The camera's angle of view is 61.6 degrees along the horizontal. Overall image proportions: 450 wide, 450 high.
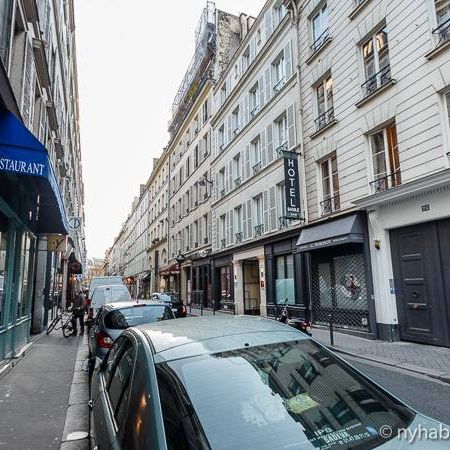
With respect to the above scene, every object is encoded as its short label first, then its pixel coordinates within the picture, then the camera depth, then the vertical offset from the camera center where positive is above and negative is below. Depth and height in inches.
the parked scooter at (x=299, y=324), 312.1 -32.7
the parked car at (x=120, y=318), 277.6 -23.6
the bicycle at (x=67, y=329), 530.6 -57.1
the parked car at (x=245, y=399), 73.5 -25.6
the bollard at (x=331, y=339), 404.5 -59.0
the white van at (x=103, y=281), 1031.6 +19.3
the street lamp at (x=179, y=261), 1169.3 +81.5
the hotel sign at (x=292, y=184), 594.9 +159.7
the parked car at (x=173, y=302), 553.3 -28.4
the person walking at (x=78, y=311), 561.3 -33.7
